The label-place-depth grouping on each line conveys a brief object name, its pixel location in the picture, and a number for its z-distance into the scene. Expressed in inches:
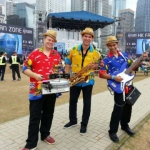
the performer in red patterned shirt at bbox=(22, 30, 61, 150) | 93.5
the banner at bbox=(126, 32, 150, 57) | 864.0
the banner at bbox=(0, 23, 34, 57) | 712.0
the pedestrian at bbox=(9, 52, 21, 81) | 385.0
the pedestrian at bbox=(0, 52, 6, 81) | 387.7
